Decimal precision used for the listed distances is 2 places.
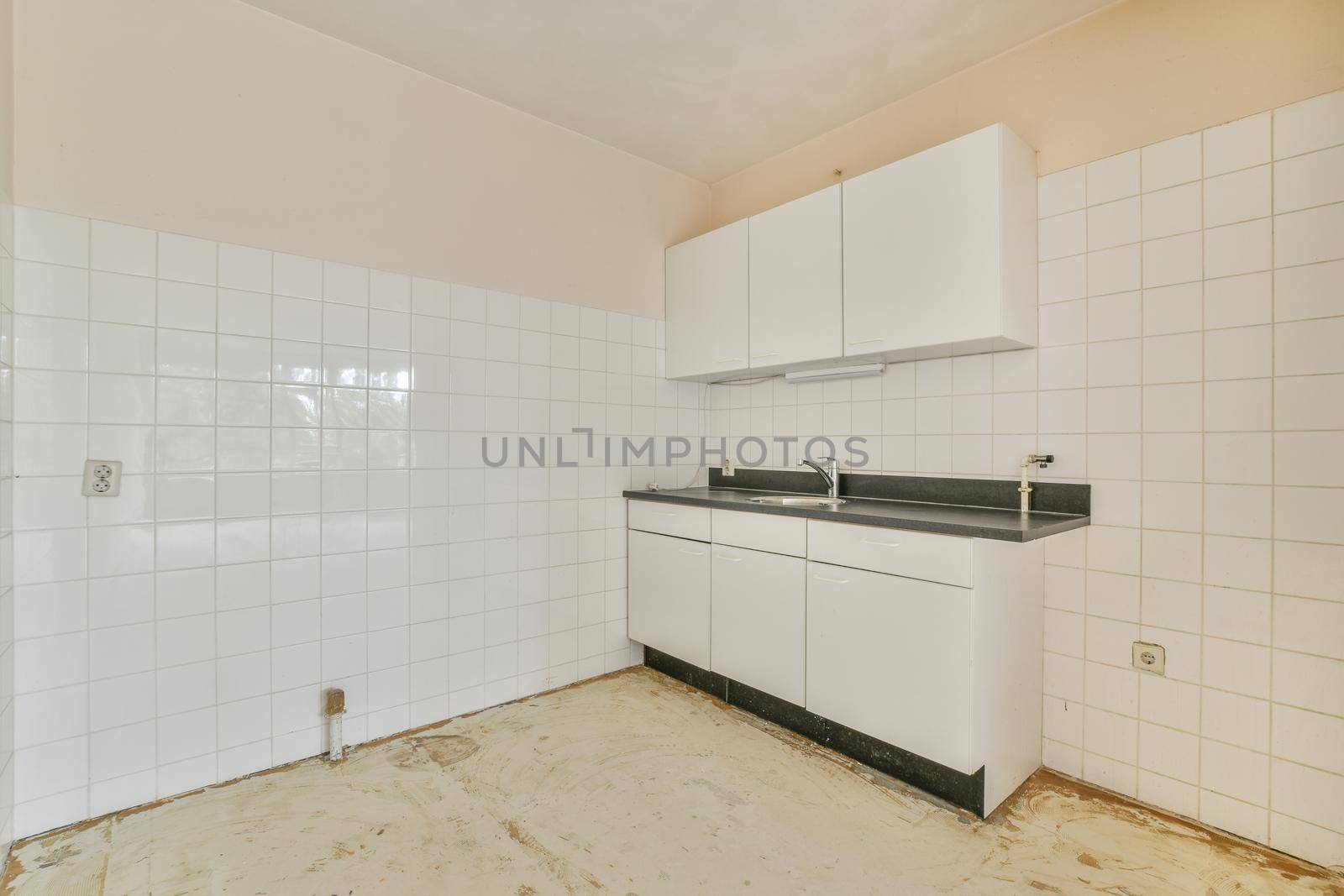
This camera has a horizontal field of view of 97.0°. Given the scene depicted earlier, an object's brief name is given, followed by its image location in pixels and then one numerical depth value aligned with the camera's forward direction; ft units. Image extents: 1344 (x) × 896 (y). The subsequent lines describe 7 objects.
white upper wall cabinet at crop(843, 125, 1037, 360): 6.36
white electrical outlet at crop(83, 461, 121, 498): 5.68
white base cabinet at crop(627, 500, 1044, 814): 5.77
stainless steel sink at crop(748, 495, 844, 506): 8.48
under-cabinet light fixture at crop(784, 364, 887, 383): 8.10
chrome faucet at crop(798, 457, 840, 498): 8.67
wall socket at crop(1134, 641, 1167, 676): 6.04
